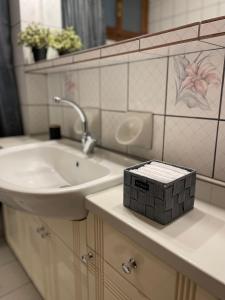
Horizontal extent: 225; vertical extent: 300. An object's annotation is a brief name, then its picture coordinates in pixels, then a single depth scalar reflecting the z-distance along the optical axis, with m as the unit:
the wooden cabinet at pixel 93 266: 0.48
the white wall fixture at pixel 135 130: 0.88
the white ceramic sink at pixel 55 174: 0.64
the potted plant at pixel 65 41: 1.32
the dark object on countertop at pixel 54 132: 1.37
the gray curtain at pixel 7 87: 1.40
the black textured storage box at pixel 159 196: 0.52
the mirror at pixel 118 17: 1.35
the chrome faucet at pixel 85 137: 1.05
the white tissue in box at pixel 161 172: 0.55
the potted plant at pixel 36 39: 1.28
